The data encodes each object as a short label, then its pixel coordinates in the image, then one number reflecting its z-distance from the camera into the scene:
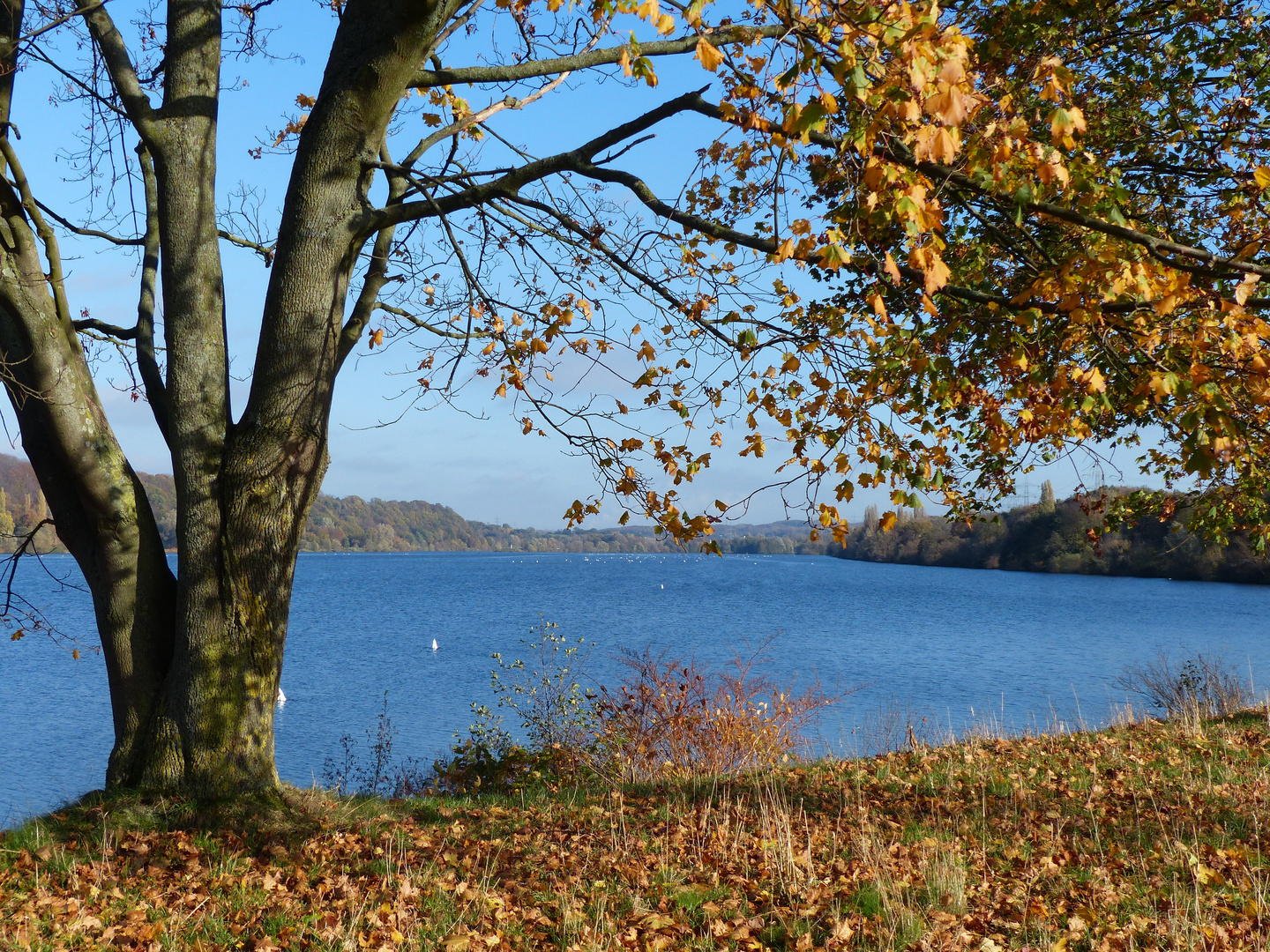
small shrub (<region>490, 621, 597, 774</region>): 9.73
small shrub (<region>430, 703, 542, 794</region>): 9.66
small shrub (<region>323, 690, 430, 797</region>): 11.25
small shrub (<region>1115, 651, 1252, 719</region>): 11.38
